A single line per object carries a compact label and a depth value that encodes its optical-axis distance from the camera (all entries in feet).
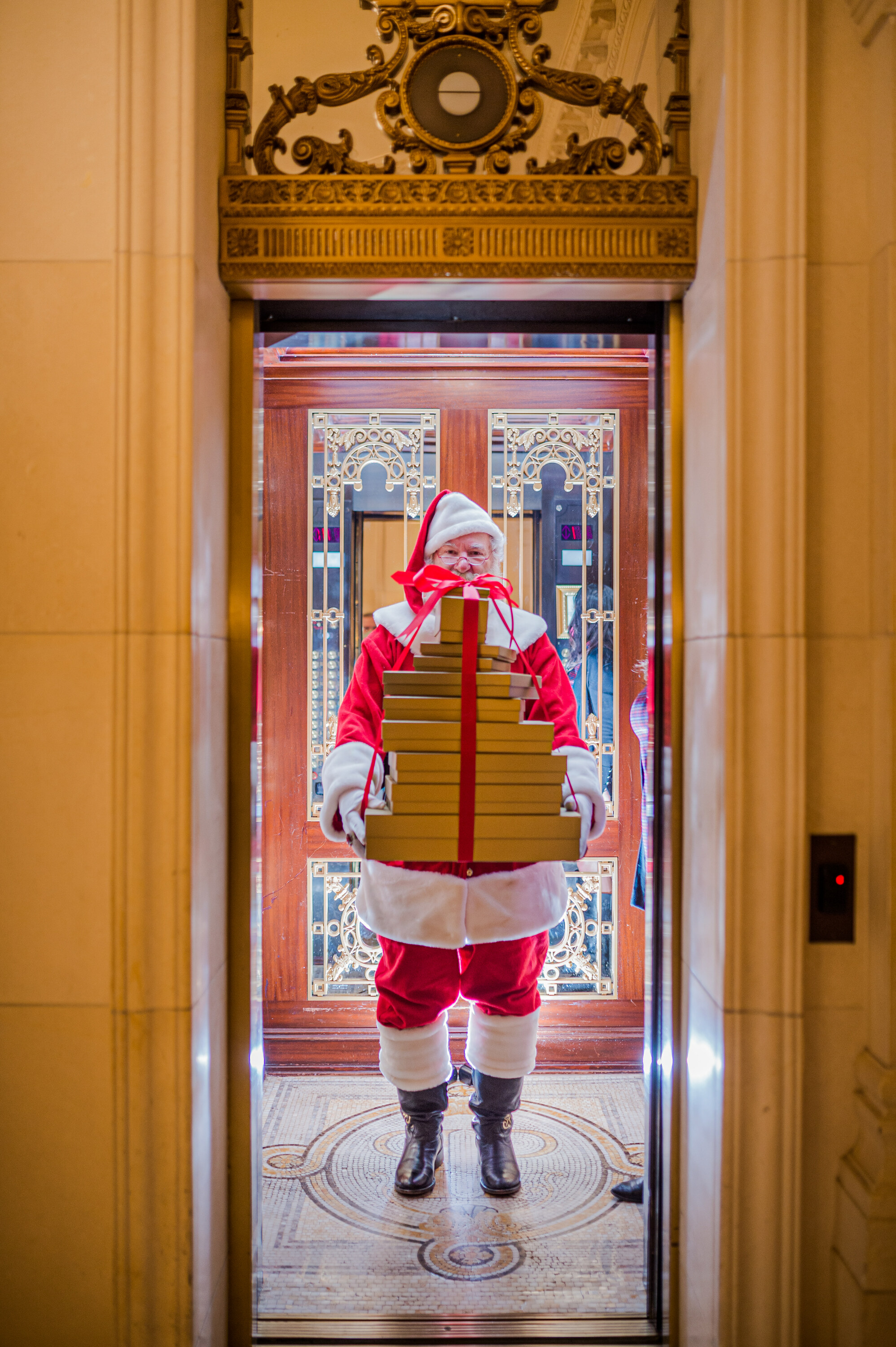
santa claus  6.72
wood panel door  9.68
